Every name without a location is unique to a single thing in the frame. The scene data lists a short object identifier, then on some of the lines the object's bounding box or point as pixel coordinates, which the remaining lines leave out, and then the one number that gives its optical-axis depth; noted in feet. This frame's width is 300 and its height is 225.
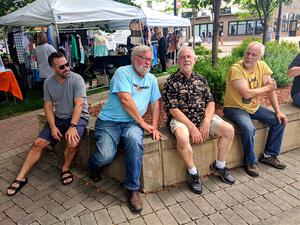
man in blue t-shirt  7.55
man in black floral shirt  8.16
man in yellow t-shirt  8.94
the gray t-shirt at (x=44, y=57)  18.83
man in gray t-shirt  8.77
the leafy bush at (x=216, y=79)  11.82
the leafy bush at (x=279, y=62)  14.16
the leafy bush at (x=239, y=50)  23.54
